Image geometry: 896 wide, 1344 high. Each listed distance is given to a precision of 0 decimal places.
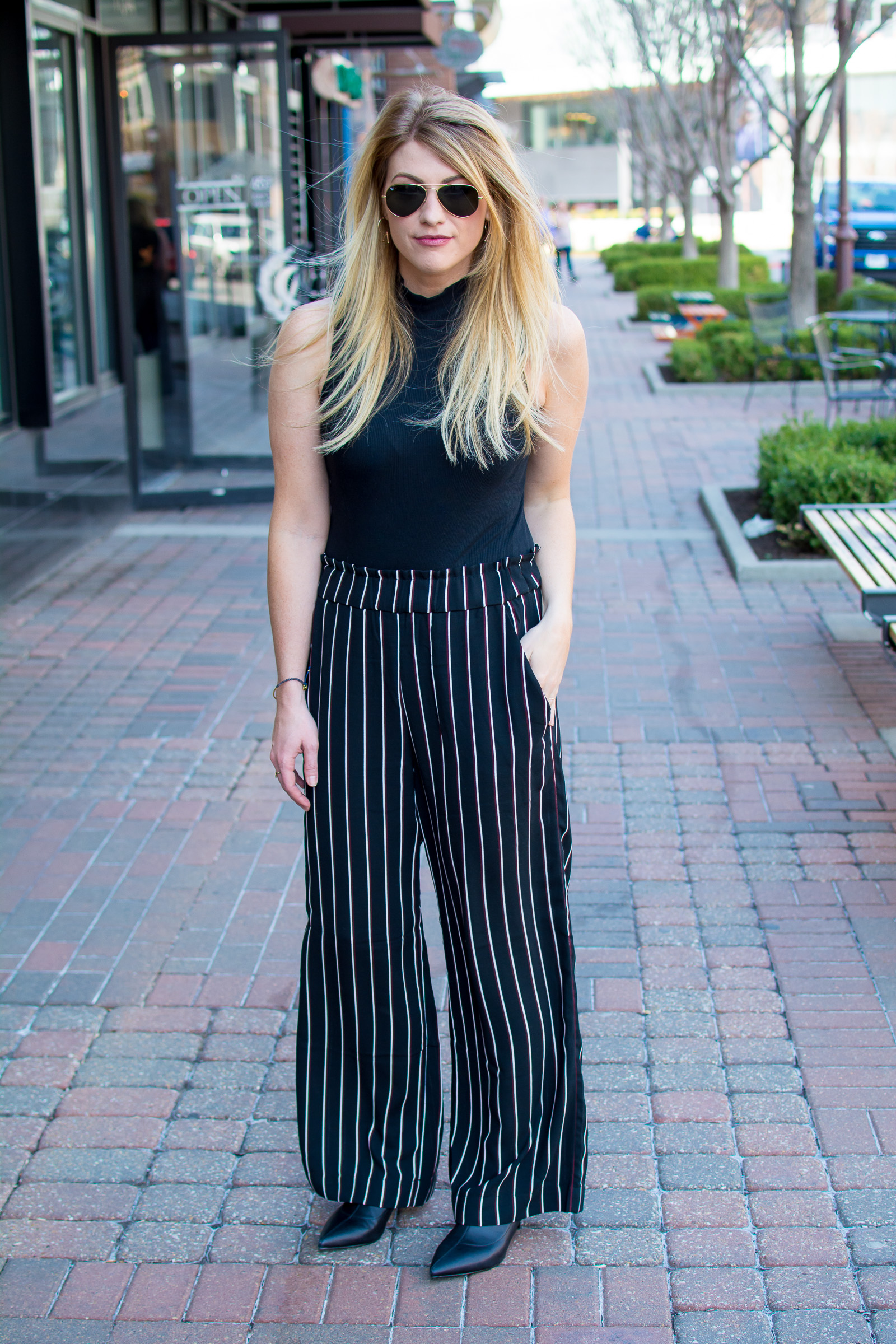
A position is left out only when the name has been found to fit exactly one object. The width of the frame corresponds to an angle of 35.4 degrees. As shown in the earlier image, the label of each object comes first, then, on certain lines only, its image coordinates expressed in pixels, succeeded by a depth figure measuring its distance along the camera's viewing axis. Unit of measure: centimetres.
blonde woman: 219
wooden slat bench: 468
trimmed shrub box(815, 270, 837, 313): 1766
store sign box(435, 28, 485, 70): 1568
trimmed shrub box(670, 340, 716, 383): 1350
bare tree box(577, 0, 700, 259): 2628
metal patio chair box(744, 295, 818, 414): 1281
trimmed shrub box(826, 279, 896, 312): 1541
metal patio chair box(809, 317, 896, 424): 1006
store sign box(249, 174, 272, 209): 919
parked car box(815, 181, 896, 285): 2481
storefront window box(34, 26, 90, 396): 880
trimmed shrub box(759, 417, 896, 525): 723
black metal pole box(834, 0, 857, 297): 1644
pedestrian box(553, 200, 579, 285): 2908
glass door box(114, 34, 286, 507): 884
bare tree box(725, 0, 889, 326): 1401
